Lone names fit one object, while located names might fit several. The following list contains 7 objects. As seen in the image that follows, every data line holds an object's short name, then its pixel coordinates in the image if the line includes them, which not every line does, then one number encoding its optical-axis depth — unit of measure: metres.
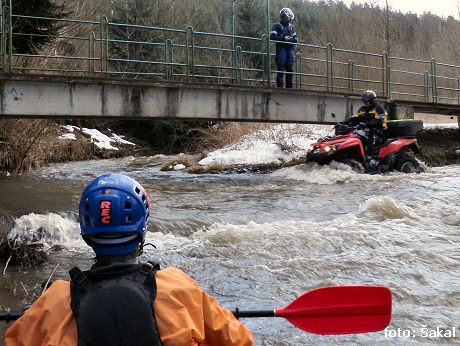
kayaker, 1.89
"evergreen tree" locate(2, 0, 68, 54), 12.59
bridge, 10.48
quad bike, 11.83
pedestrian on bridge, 13.59
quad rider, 12.12
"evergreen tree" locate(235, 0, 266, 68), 34.12
